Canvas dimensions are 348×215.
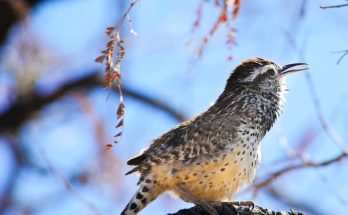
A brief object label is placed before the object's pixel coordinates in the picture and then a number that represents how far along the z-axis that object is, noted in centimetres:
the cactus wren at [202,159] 1138
